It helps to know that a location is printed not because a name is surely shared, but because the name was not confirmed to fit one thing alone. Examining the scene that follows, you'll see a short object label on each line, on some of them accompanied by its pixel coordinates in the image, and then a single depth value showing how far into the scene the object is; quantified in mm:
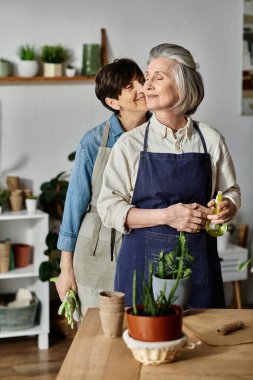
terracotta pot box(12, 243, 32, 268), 5465
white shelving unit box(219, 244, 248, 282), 5629
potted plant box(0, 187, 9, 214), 5332
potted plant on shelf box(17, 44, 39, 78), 5344
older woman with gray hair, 2705
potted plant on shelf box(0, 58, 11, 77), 5328
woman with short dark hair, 3111
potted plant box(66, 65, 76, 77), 5449
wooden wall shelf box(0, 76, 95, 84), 5375
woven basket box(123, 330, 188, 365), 1961
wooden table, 1934
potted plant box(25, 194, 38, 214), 5352
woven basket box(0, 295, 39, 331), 5316
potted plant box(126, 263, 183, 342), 1964
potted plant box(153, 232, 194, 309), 2260
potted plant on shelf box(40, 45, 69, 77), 5387
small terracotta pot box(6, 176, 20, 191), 5449
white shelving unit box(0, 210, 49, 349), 5336
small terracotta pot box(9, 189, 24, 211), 5355
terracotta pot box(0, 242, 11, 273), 5328
